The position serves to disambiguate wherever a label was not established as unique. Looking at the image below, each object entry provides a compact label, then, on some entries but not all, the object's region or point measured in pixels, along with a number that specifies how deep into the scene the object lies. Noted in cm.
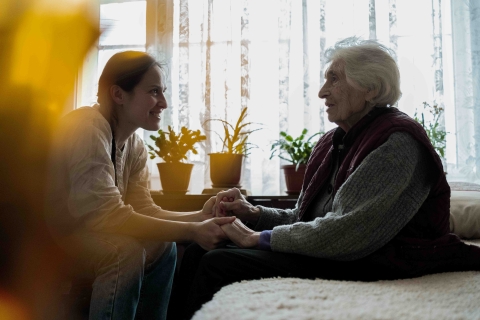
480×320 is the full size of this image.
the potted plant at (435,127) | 270
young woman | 148
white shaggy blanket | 91
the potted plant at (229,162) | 260
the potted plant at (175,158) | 259
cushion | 192
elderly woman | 123
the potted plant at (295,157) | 262
